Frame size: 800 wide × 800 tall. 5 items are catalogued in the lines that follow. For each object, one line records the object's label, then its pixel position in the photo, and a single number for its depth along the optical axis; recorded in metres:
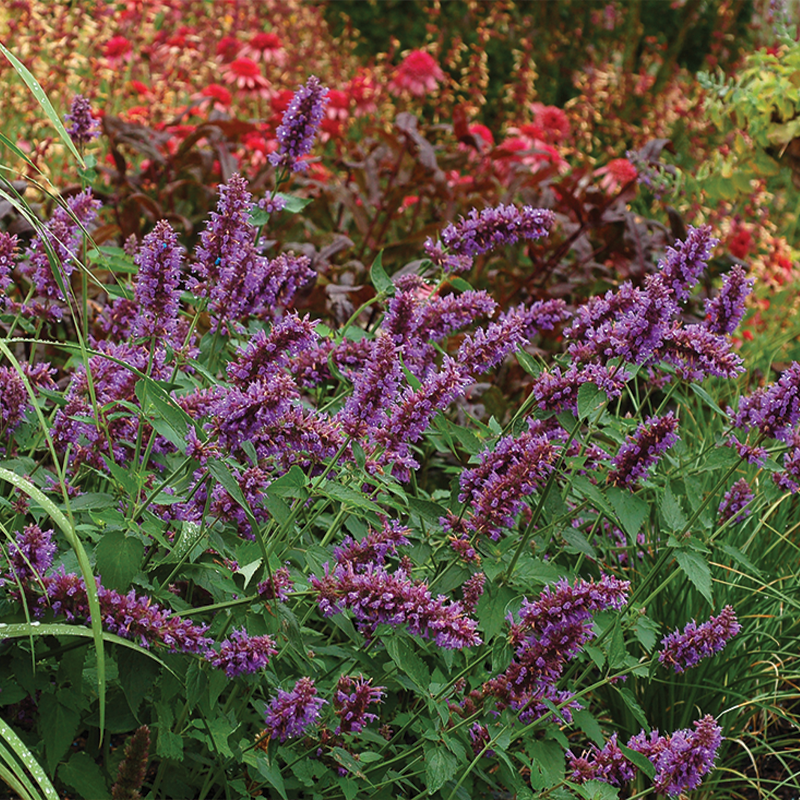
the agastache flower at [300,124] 2.04
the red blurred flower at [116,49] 5.29
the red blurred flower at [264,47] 5.79
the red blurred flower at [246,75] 5.06
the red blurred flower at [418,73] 5.67
